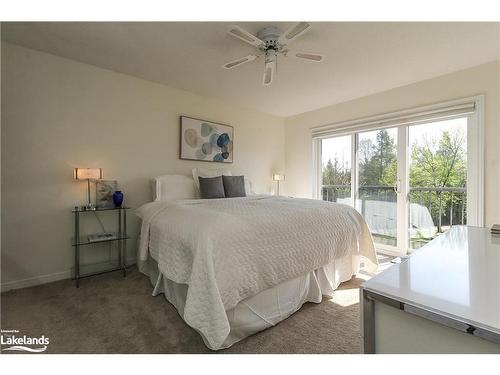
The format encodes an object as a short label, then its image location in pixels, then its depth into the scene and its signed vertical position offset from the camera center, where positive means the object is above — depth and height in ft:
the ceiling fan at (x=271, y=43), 5.53 +3.86
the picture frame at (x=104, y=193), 8.37 -0.28
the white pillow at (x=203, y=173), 10.09 +0.57
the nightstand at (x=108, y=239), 7.41 -1.89
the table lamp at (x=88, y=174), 7.39 +0.39
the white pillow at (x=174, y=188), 9.02 -0.10
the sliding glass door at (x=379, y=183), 10.86 +0.11
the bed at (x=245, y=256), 4.27 -1.69
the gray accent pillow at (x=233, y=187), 10.08 -0.07
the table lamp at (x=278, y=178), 14.23 +0.46
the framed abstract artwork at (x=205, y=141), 10.67 +2.25
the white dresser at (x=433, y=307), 1.72 -1.00
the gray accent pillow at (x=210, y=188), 9.48 -0.11
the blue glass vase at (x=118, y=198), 8.25 -0.46
